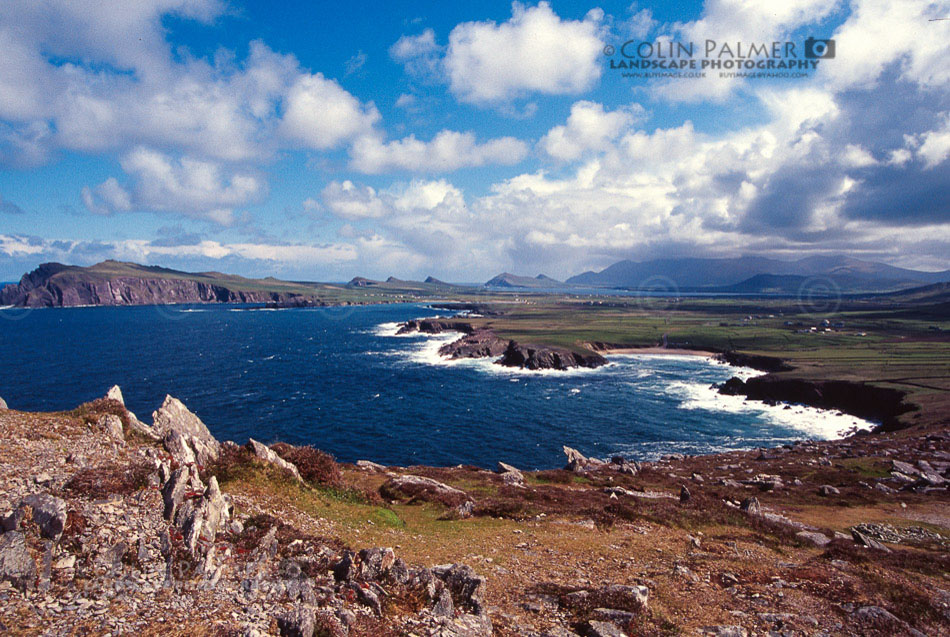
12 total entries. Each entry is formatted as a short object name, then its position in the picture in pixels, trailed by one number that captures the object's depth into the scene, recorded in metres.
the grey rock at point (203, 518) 13.66
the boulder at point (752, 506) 28.08
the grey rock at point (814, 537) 23.27
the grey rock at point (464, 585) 13.60
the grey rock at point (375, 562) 13.98
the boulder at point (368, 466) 35.00
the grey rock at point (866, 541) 23.04
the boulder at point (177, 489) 14.58
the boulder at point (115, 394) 26.08
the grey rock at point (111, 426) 20.27
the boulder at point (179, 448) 19.00
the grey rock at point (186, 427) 20.70
